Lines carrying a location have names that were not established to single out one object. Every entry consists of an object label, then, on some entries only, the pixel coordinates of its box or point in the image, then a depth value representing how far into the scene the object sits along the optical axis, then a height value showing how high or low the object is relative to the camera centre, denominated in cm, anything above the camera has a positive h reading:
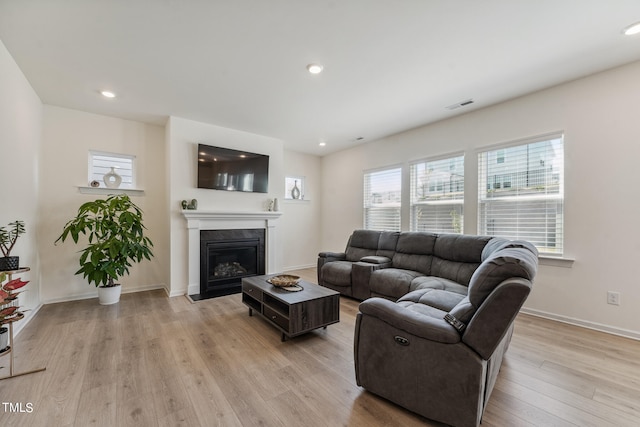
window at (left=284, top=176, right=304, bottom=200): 586 +52
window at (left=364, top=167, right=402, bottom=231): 480 +24
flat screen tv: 418 +70
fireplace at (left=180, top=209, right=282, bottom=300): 398 -30
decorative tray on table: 282 -79
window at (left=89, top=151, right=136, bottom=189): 392 +67
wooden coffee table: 245 -97
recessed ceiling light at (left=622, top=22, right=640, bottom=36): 208 +149
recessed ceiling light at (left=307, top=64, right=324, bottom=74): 261 +144
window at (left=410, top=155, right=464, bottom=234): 394 +27
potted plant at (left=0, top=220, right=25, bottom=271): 228 -31
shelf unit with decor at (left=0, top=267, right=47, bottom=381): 186 -115
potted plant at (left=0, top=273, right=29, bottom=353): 174 -69
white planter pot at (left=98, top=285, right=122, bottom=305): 353 -115
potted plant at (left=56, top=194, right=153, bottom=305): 333 -40
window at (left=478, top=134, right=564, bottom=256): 307 +25
